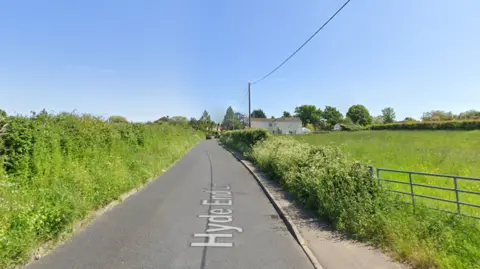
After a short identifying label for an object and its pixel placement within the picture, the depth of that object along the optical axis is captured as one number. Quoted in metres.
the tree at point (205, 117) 120.24
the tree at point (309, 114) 133.44
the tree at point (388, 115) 129.50
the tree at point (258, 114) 154.25
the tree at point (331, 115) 133.25
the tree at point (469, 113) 89.67
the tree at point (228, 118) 124.78
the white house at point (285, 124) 106.12
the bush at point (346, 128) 92.63
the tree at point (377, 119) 133.26
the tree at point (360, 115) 131.38
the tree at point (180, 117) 107.04
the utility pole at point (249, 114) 30.46
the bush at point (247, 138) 20.80
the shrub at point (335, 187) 5.39
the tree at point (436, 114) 106.21
